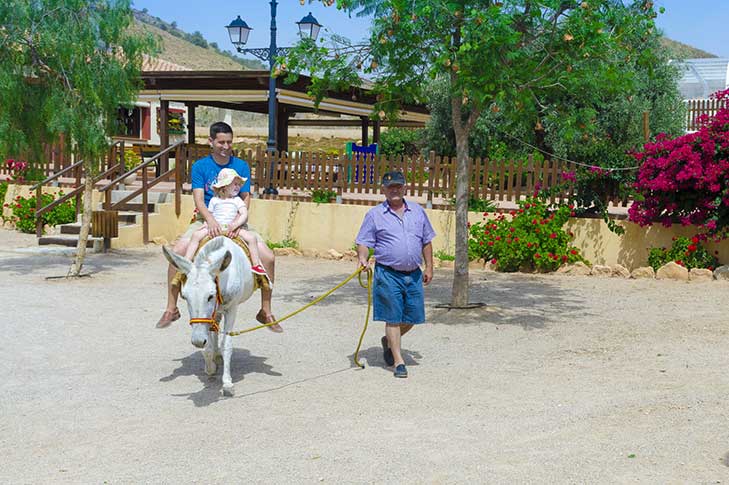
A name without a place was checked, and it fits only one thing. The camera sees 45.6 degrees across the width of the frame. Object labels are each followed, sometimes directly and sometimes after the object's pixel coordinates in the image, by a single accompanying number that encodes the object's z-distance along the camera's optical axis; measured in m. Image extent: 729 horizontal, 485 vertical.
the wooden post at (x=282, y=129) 25.00
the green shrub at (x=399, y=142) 33.41
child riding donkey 7.06
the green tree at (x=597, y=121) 9.91
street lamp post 17.97
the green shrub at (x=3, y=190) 20.33
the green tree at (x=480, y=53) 8.72
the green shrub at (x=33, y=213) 18.06
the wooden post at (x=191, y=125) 25.00
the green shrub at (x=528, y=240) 13.63
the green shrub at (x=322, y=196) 16.69
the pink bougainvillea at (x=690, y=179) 12.42
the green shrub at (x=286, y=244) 16.42
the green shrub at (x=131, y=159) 24.22
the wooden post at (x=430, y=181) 15.74
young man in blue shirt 7.14
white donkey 6.06
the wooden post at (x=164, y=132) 21.94
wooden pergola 20.47
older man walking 7.29
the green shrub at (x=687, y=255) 12.83
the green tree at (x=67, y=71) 12.25
